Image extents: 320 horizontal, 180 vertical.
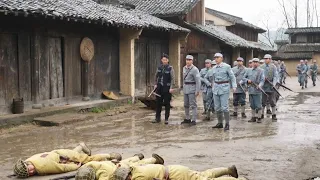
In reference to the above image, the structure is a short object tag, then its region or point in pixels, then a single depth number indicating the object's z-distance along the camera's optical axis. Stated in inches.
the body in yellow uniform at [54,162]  245.9
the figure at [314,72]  1147.9
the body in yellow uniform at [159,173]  209.5
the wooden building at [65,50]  454.6
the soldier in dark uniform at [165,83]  459.4
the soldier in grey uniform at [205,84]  516.1
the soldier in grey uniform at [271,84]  483.5
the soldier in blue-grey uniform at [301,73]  1047.4
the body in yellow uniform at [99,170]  211.7
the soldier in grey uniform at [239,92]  505.4
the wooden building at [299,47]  1937.7
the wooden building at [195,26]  971.9
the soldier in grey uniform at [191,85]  447.5
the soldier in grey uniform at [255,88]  474.0
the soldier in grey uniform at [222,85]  416.2
